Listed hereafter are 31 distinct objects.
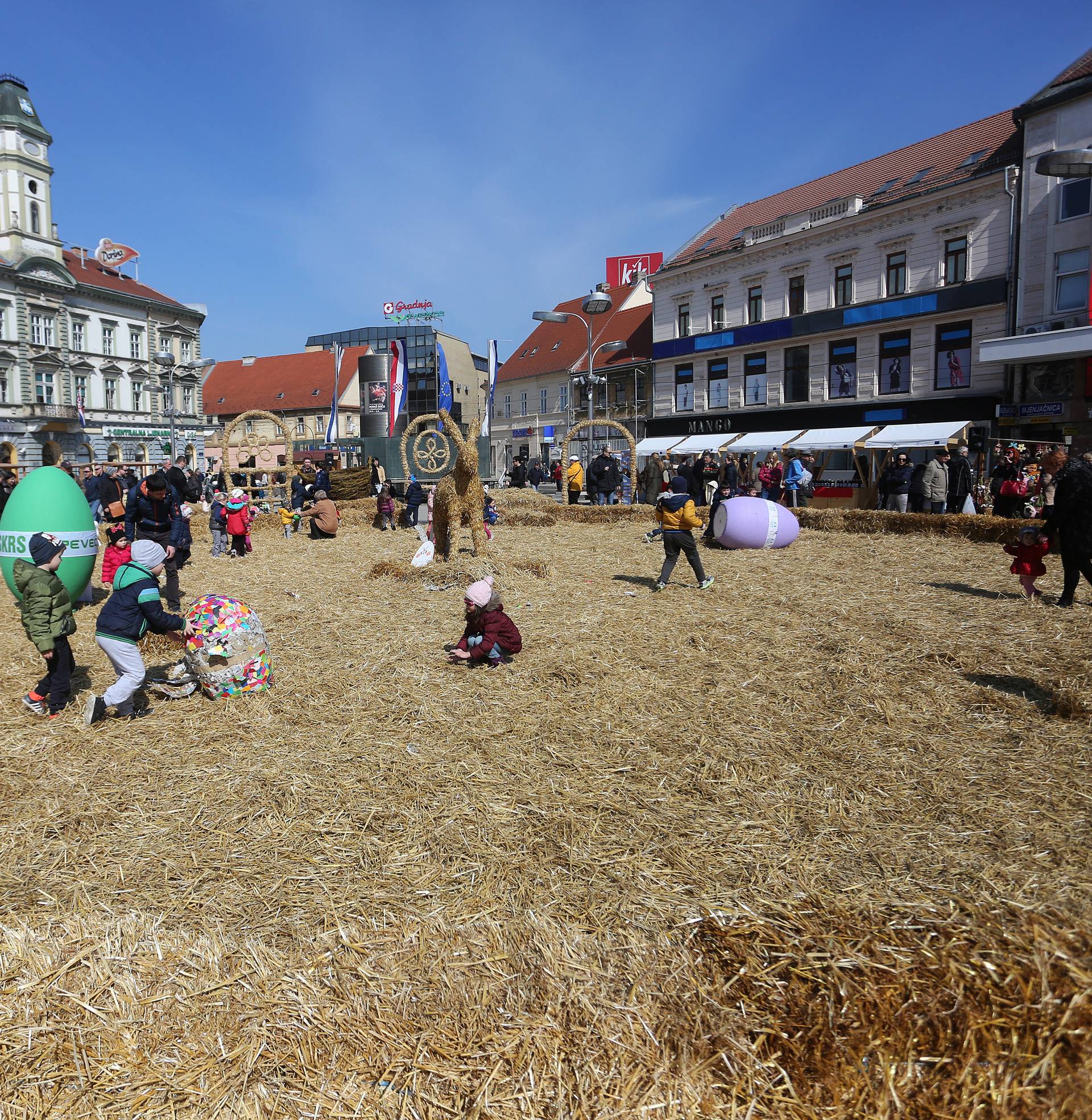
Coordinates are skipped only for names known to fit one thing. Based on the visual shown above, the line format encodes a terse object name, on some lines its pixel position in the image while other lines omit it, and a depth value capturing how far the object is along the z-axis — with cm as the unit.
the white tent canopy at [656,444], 3716
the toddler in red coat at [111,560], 1084
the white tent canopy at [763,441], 3014
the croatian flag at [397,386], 2752
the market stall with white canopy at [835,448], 2352
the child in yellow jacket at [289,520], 1955
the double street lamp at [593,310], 2403
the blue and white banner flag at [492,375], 3259
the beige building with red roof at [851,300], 2822
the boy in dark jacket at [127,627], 584
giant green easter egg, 873
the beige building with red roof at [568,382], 4562
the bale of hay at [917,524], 1477
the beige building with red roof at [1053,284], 2398
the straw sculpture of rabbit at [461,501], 1265
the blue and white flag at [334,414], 3938
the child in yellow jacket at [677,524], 998
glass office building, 7750
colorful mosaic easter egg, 633
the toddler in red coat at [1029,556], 900
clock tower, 4706
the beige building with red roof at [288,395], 6931
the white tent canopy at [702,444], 3456
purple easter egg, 1452
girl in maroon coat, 705
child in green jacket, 595
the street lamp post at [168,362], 3035
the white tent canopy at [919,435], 2456
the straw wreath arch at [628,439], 2409
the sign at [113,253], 5931
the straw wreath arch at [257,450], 2100
